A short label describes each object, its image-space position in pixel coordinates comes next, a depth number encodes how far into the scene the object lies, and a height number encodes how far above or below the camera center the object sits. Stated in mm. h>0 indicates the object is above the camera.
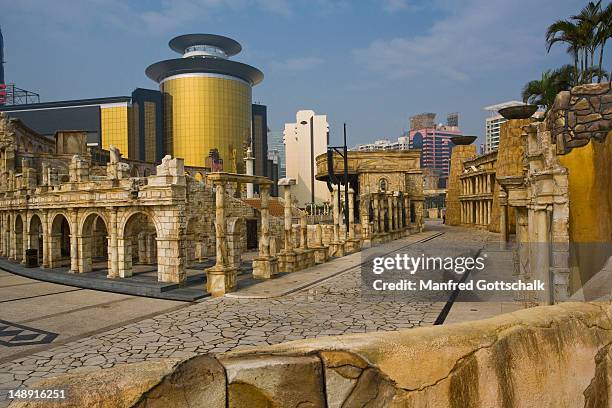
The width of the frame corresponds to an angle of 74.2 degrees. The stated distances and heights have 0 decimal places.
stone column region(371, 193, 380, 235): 33031 -1065
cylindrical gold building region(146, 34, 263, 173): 93375 +22708
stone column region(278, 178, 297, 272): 19425 -2059
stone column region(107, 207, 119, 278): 18062 -1770
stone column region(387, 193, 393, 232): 36522 -920
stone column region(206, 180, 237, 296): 14805 -2335
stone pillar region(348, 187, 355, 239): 29422 -1478
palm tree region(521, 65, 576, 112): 27139 +7779
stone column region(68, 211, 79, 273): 19797 -1843
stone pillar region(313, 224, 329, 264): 22559 -2632
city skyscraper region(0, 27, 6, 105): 98200 +27871
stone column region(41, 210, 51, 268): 21812 -1467
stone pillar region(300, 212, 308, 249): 21547 -1609
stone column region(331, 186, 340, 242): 25938 -855
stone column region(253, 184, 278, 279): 17688 -2279
